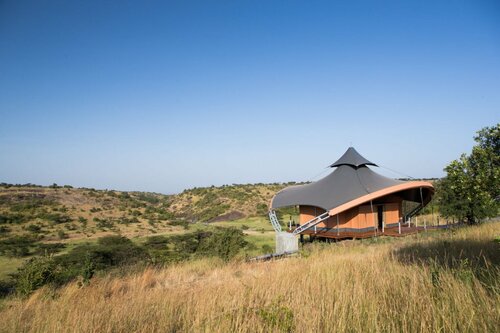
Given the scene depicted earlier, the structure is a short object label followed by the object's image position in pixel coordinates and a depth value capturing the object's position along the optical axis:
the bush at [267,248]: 20.72
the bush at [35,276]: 8.22
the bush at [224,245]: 15.15
